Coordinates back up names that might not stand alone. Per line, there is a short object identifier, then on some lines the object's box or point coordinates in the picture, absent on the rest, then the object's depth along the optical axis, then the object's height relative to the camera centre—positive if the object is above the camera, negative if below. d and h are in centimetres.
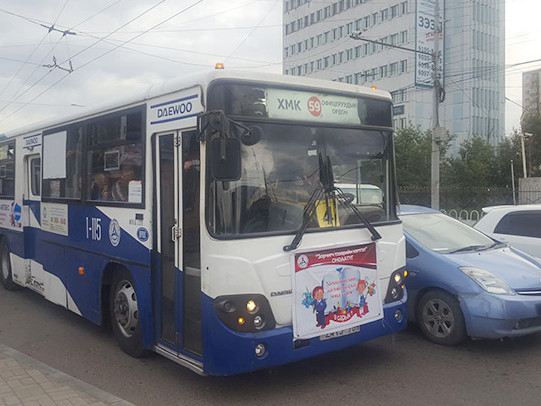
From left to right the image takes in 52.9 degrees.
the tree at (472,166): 3706 +158
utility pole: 2077 +307
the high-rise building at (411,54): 7144 +1889
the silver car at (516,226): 882 -63
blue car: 580 -111
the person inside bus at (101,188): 636 +0
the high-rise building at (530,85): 9006 +1823
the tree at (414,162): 3744 +180
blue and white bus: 460 -33
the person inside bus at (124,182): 586 +7
